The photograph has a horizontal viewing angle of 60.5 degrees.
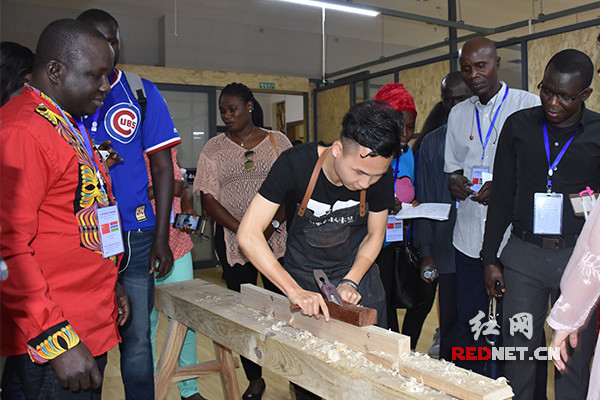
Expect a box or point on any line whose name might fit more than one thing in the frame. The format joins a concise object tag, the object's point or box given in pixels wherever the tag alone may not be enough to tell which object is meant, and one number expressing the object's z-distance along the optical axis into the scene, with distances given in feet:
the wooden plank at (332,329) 4.94
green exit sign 25.70
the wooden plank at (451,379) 4.04
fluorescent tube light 18.10
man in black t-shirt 5.69
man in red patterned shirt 3.89
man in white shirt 8.25
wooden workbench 4.37
